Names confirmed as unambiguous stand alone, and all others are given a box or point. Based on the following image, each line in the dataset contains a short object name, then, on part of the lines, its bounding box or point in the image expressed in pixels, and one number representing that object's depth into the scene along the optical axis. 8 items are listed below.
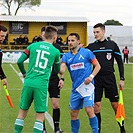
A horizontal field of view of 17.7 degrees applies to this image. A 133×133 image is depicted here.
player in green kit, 6.53
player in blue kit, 7.30
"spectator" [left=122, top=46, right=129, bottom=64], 40.53
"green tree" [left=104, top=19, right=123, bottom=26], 101.00
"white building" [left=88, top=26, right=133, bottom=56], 52.88
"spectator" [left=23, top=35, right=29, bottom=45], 42.91
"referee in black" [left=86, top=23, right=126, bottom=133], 8.05
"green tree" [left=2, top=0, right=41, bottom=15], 78.25
